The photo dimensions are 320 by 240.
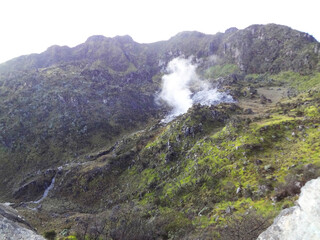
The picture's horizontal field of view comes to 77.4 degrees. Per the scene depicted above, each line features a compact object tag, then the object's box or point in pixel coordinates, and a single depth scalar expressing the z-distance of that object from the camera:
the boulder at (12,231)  14.88
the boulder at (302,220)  11.30
